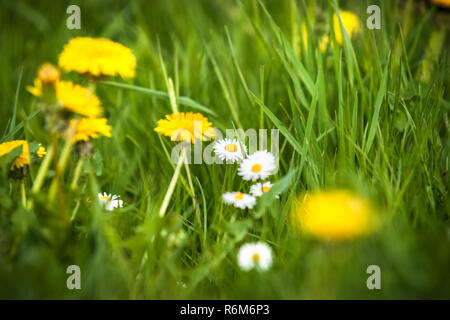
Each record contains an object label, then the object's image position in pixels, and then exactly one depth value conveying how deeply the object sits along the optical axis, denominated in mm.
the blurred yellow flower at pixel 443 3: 768
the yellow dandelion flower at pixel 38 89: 573
